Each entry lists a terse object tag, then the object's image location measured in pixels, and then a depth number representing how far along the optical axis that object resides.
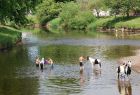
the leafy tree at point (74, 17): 172.88
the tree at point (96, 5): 188.07
